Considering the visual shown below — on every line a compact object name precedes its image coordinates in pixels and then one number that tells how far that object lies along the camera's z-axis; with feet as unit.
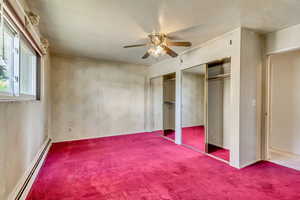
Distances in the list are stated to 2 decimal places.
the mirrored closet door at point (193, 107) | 14.70
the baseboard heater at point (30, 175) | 6.09
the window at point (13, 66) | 5.59
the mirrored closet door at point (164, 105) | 16.90
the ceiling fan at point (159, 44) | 9.61
